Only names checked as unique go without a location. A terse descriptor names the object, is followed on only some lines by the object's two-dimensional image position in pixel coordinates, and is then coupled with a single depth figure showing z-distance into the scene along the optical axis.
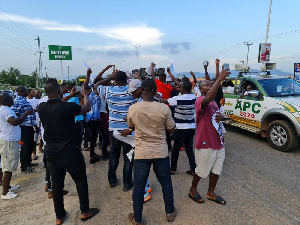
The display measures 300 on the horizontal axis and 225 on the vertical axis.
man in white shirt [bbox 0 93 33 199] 3.55
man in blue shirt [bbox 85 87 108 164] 5.00
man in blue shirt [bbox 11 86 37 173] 4.29
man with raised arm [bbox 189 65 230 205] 3.03
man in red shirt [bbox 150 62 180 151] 5.60
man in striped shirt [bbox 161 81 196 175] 3.82
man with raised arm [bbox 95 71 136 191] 3.45
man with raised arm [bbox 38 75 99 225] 2.56
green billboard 13.55
